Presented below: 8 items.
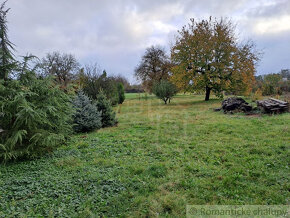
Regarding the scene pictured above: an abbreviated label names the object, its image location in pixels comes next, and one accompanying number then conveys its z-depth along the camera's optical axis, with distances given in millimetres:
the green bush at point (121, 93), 17531
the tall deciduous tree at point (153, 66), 24484
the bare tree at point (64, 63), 24348
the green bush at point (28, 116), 3362
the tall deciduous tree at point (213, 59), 13250
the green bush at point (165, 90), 15034
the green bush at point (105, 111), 7048
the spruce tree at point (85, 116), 5965
